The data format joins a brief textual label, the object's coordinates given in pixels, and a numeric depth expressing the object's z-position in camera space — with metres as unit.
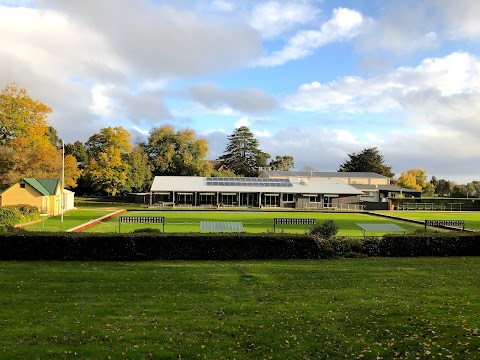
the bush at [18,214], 26.33
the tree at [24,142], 43.47
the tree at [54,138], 76.14
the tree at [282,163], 104.12
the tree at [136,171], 61.06
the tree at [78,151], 85.75
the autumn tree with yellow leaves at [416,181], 100.25
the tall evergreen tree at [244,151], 97.69
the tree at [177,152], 71.75
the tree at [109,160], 57.19
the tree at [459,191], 86.46
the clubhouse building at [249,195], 57.81
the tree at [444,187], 108.18
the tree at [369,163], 99.56
